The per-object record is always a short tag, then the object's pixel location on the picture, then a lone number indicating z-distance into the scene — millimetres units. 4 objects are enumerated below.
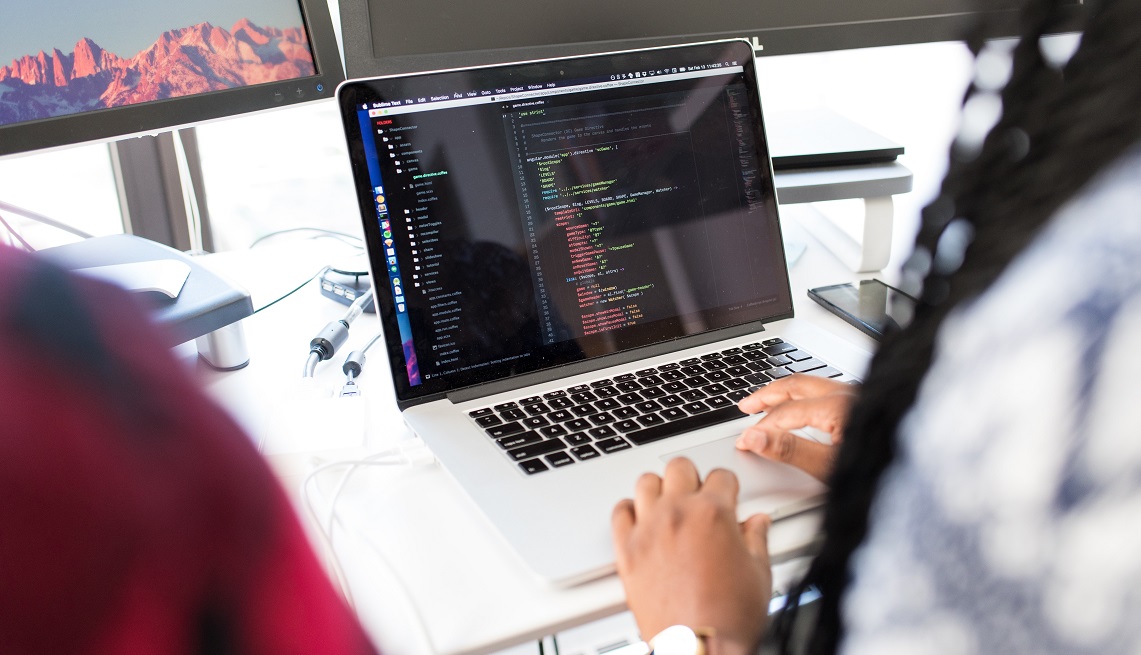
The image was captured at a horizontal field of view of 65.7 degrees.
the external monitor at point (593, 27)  938
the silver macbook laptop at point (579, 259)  776
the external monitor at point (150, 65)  731
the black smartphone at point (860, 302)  961
